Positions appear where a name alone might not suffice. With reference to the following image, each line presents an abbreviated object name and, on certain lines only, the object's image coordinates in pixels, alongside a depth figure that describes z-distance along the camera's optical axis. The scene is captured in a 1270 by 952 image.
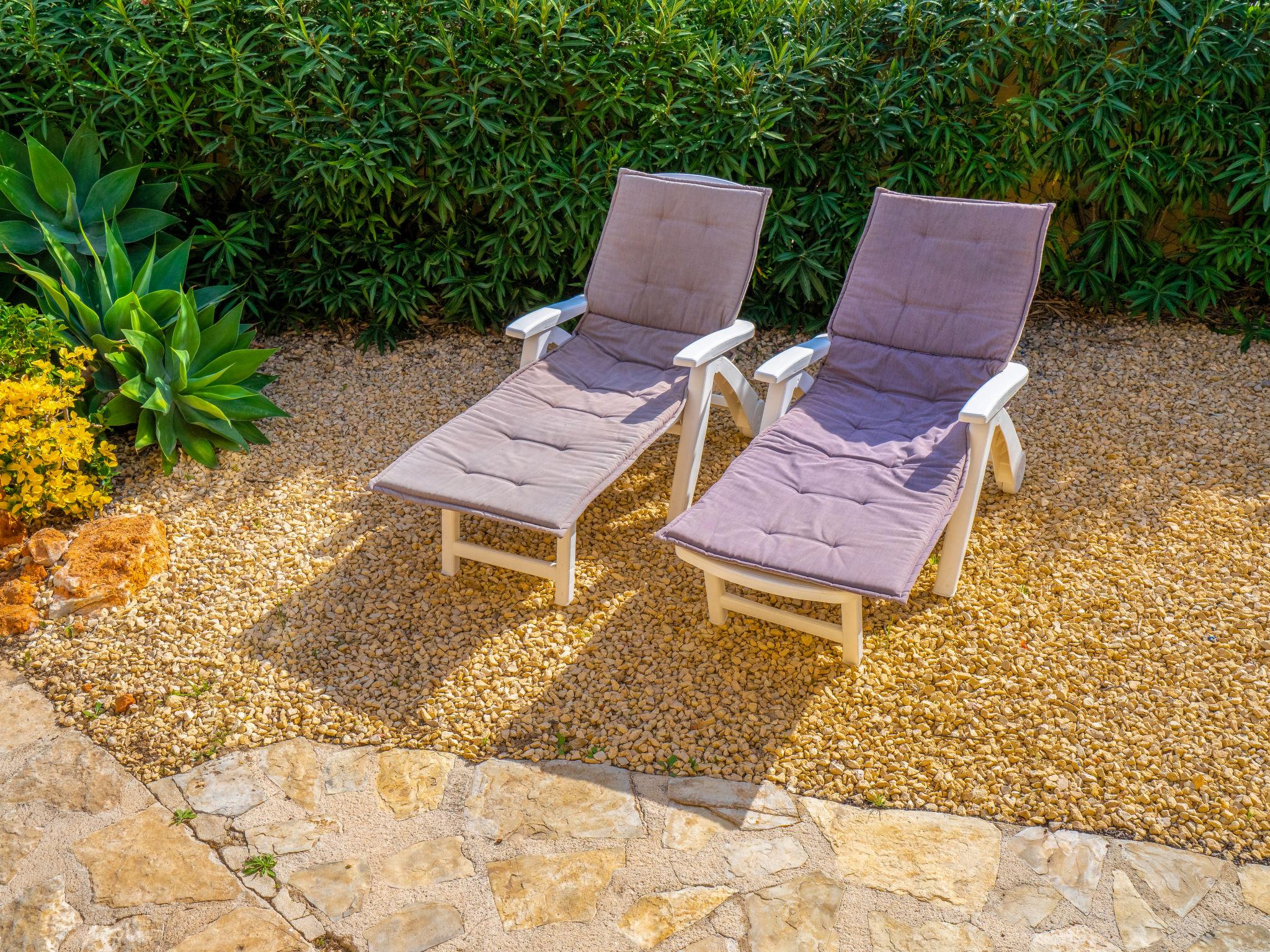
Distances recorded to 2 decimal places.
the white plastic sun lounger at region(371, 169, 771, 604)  3.15
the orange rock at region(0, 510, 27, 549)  3.60
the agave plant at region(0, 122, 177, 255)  4.23
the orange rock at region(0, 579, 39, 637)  3.20
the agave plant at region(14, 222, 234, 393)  3.87
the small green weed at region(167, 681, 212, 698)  2.97
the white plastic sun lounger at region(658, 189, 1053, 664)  2.83
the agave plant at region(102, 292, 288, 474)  3.82
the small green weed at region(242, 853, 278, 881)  2.46
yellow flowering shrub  3.43
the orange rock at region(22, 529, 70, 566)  3.42
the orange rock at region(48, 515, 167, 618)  3.28
